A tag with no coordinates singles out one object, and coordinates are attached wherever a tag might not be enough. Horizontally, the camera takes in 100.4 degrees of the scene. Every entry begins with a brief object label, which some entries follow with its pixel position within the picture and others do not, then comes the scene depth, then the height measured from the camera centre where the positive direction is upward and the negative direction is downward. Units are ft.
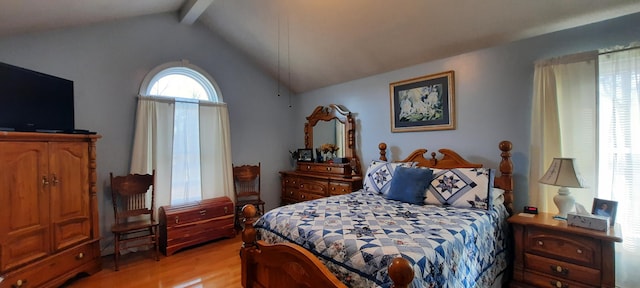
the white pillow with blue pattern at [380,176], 9.40 -1.24
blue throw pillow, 8.10 -1.35
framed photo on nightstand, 6.21 -1.66
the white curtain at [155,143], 10.55 +0.12
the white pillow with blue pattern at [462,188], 7.35 -1.37
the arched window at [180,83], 11.09 +2.80
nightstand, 5.80 -2.71
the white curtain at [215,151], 12.30 -0.30
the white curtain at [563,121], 6.85 +0.50
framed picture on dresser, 14.34 -0.63
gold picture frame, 9.65 +1.49
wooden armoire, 6.60 -1.71
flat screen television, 6.93 +1.33
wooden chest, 10.16 -3.15
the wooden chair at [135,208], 9.66 -2.41
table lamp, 6.46 -1.01
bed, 4.55 -1.90
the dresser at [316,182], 11.90 -1.84
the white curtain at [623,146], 6.31 -0.19
